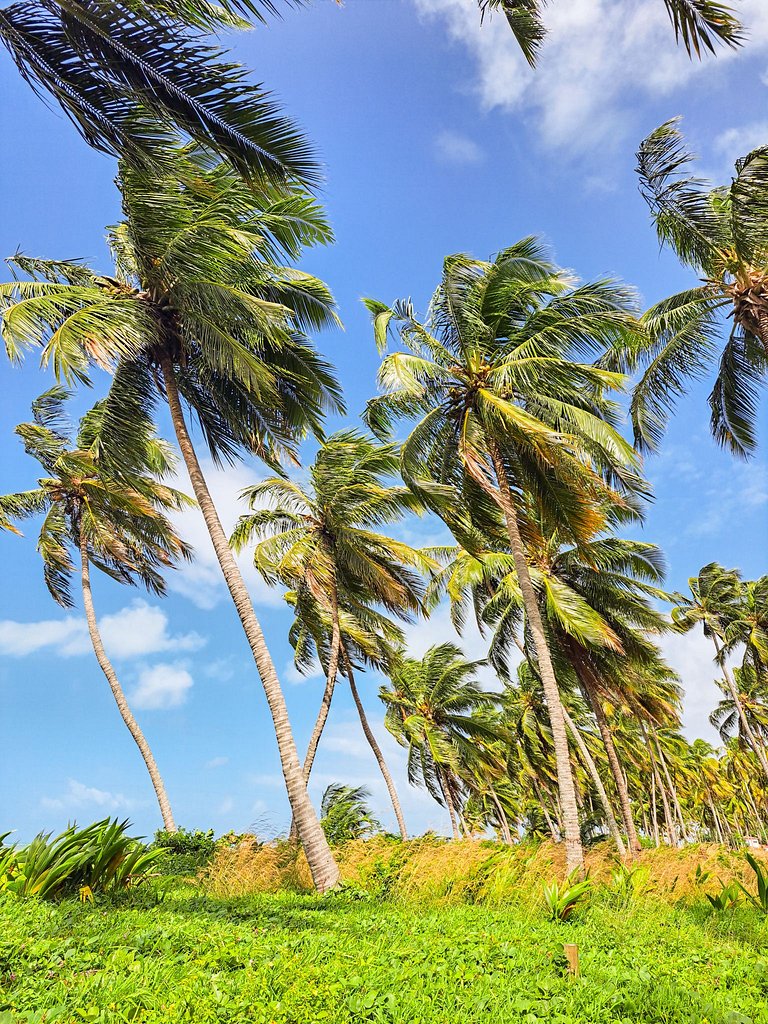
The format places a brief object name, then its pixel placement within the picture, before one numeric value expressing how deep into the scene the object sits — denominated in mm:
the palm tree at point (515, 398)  12023
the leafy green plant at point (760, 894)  9258
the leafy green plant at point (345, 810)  26922
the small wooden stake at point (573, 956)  5492
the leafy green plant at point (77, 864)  7047
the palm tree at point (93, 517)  18250
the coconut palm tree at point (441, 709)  28359
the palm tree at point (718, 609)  31328
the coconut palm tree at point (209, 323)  9539
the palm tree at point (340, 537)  16938
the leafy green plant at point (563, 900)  8125
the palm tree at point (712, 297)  10613
